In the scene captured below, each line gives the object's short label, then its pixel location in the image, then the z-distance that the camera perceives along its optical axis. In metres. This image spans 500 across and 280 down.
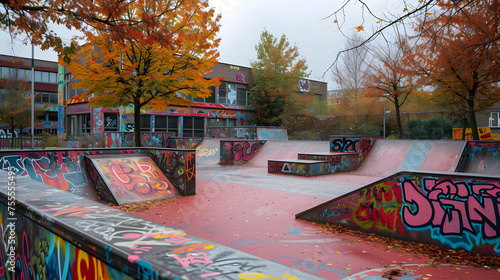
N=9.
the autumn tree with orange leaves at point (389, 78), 20.16
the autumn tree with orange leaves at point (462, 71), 11.86
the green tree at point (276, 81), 37.94
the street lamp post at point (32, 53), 22.99
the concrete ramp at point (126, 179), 8.12
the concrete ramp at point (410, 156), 12.74
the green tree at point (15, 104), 30.99
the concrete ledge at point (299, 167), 13.48
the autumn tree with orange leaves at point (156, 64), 12.40
